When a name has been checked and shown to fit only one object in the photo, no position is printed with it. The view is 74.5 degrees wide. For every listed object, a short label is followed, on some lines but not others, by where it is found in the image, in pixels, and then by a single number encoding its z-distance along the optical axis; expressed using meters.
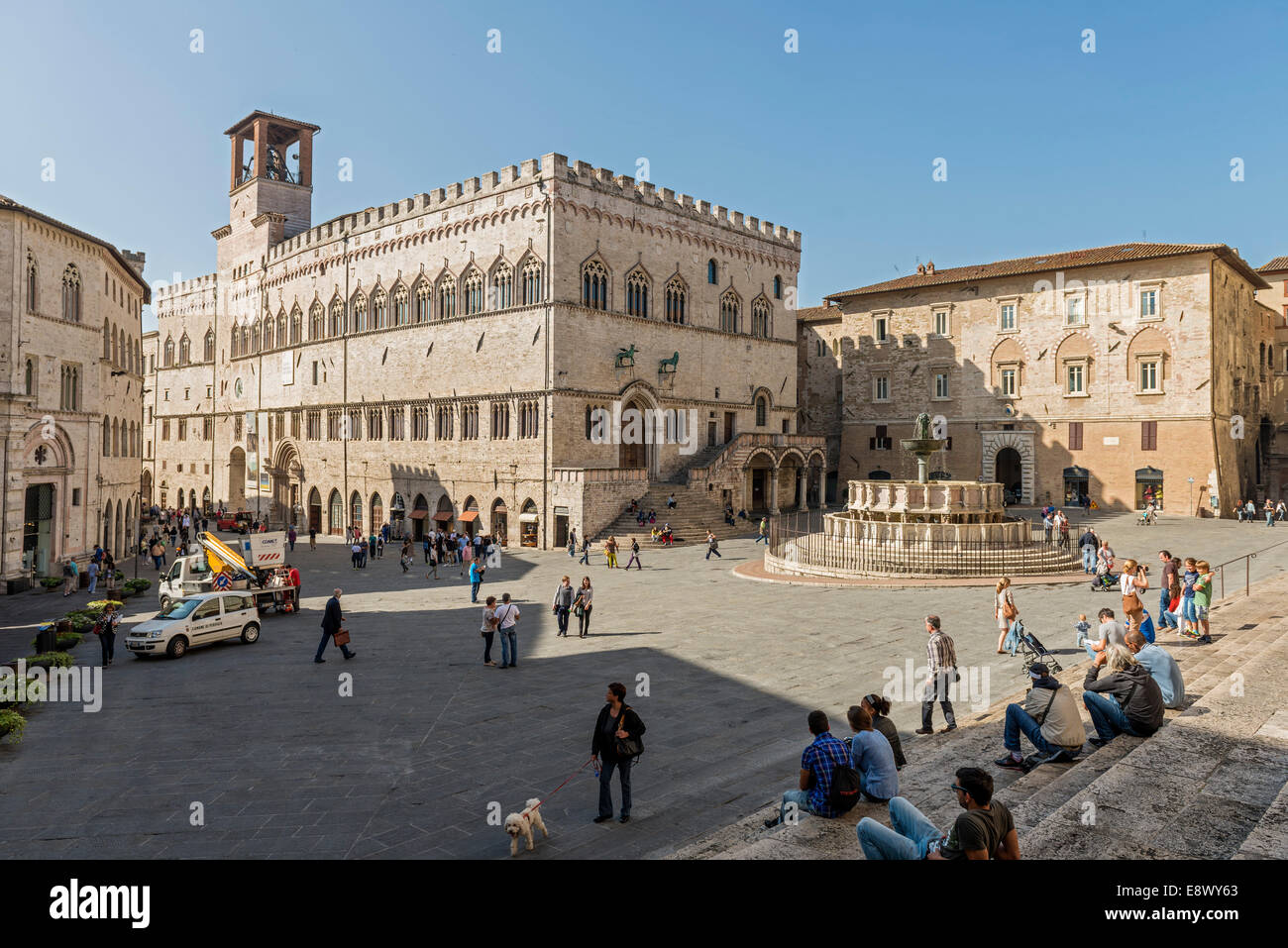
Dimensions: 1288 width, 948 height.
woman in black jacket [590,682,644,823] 8.24
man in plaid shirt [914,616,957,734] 11.03
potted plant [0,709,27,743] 11.34
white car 17.45
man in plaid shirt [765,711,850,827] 7.50
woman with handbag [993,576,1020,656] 15.42
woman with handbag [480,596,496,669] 15.71
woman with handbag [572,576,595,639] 18.33
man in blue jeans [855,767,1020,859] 5.57
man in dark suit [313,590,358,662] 16.41
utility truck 22.73
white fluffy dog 7.43
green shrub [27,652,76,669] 15.30
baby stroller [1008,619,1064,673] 13.00
